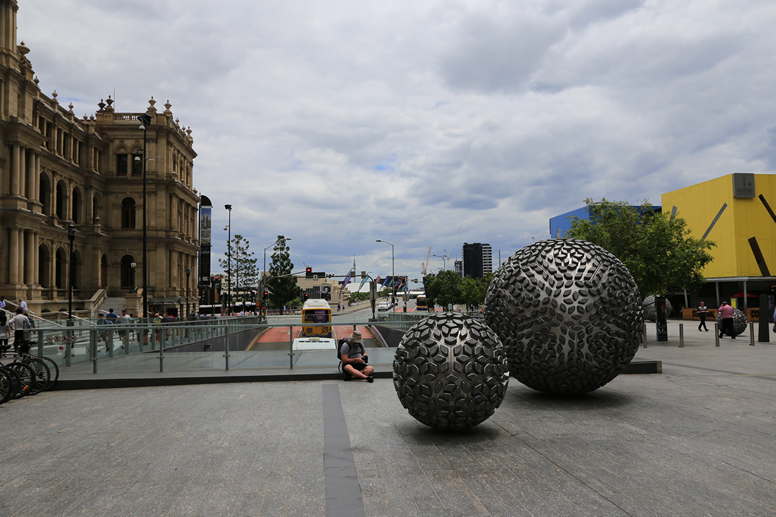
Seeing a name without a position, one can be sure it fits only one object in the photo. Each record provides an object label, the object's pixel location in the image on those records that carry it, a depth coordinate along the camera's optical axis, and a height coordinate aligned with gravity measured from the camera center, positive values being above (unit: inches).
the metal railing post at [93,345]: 537.6 -58.0
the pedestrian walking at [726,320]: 962.1 -79.4
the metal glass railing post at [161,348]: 544.9 -63.6
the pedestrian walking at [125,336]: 569.8 -51.8
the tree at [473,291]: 2762.8 -47.0
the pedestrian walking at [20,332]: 517.7 -41.4
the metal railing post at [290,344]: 567.7 -64.3
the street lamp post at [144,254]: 1124.8 +77.0
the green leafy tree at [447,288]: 3686.0 -37.4
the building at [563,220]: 2714.1 +339.1
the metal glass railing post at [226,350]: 558.7 -67.7
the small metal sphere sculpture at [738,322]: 975.0 -83.2
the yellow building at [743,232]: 1829.5 +161.4
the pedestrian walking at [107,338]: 559.2 -52.3
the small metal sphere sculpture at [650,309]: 1529.4 -89.6
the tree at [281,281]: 3489.2 +31.6
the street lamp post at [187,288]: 2662.4 -2.7
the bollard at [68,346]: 530.3 -57.7
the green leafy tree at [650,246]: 950.6 +62.2
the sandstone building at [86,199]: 1590.8 +362.5
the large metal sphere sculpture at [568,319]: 331.0 -24.6
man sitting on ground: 498.0 -72.8
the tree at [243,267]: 3437.5 +127.8
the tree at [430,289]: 3998.3 -49.9
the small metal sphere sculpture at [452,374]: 267.6 -47.1
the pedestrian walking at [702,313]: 1268.5 -85.3
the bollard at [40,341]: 516.7 -50.1
